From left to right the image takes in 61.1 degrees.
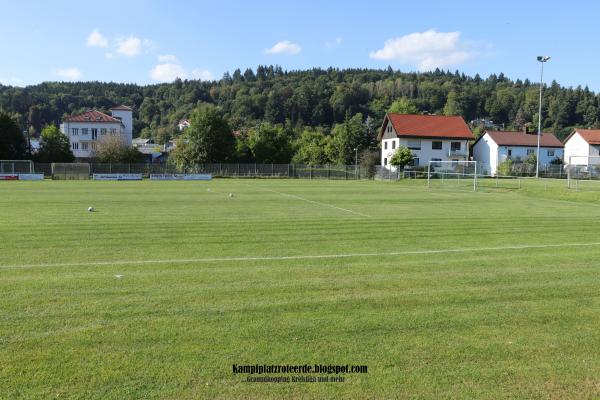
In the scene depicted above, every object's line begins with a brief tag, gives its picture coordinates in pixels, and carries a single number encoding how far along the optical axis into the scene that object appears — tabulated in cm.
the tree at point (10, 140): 6575
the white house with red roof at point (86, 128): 10375
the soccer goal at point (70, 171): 6141
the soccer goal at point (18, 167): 6044
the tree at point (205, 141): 7319
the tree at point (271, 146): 7931
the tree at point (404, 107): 10678
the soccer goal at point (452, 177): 4559
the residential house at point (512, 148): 8069
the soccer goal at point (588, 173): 5453
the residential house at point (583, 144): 8088
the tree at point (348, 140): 8094
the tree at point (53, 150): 7119
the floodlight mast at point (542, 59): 4638
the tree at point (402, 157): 6469
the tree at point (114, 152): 7356
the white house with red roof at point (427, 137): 7256
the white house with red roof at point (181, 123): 16518
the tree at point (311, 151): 8656
